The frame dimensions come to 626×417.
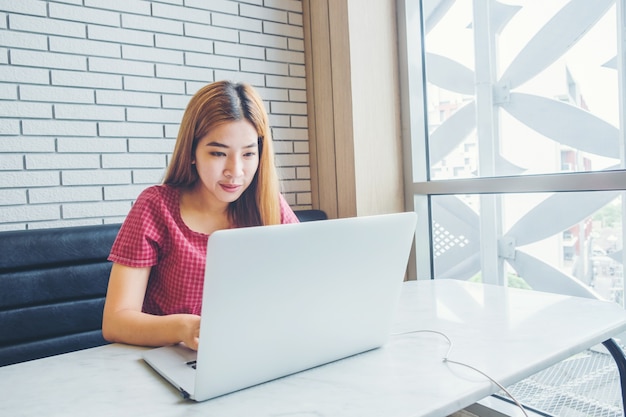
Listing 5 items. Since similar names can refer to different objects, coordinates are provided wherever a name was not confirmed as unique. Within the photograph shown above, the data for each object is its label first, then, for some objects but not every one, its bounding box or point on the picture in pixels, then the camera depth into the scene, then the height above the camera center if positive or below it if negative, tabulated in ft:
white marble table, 2.51 -1.08
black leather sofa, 5.71 -1.08
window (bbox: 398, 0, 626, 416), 6.35 +0.48
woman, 4.38 -0.11
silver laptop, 2.45 -0.61
